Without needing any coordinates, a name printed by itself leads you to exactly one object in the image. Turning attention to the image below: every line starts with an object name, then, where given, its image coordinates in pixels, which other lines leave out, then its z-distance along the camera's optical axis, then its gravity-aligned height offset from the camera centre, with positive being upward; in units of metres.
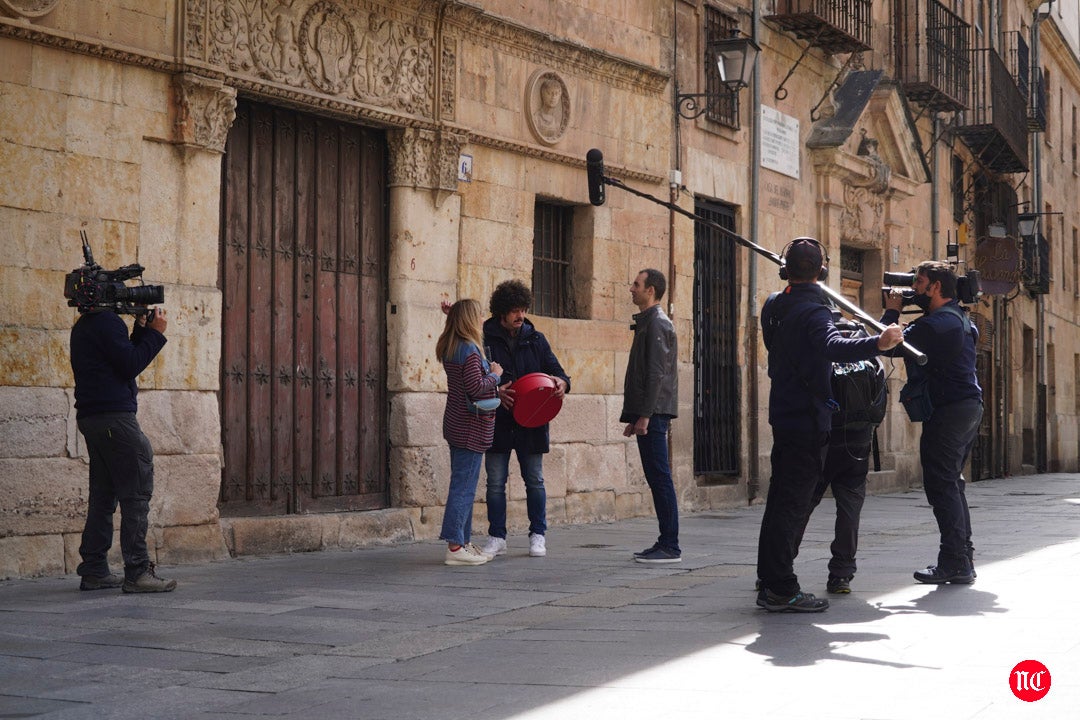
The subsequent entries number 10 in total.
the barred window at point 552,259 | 12.88 +1.32
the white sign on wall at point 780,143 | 16.23 +2.99
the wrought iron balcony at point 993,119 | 23.02 +4.71
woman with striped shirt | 8.96 -0.04
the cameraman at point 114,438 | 7.59 -0.15
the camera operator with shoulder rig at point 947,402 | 8.02 +0.04
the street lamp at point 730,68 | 14.34 +3.32
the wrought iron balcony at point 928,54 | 20.45 +5.03
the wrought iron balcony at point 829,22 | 16.30 +4.36
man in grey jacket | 9.26 +0.07
